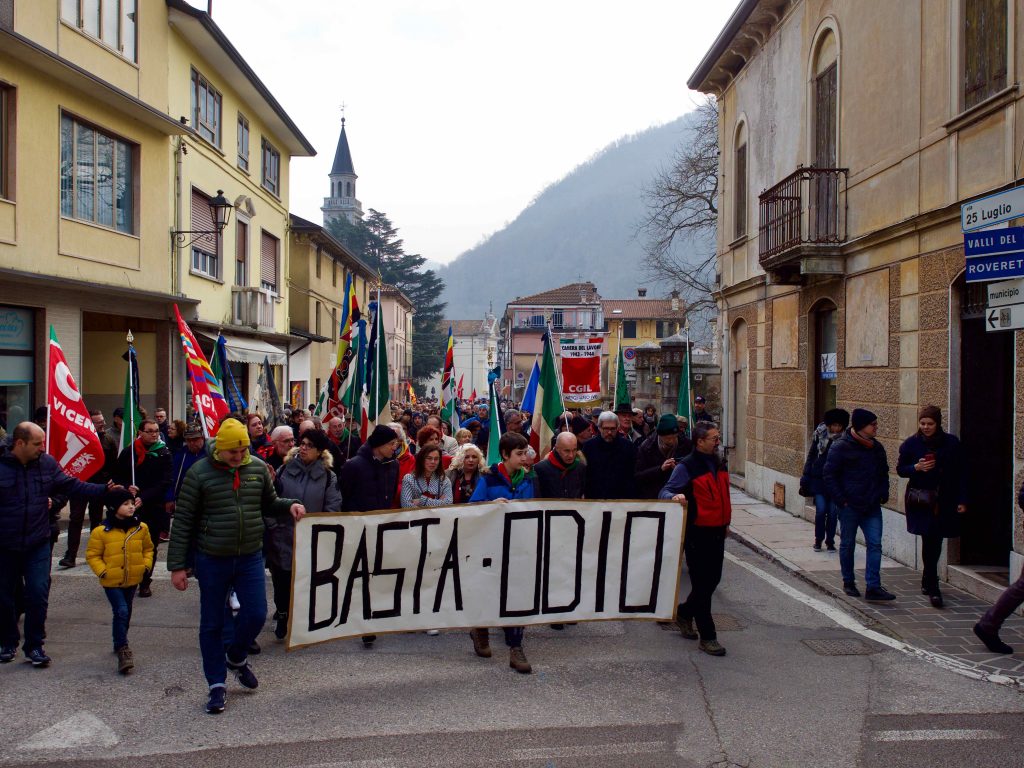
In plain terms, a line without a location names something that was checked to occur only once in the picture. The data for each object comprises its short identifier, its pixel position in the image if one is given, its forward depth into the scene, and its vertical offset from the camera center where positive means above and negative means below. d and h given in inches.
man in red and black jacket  265.7 -39.5
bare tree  1207.6 +258.9
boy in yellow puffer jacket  241.1 -49.2
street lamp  709.1 +134.3
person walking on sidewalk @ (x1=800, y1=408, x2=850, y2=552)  431.5 -51.5
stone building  364.5 +81.3
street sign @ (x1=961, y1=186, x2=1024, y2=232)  254.4 +52.7
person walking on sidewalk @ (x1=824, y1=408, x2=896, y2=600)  336.8 -39.5
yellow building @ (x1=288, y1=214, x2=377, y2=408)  1200.8 +121.1
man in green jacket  215.3 -39.6
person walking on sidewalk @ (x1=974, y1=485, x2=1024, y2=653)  257.4 -70.0
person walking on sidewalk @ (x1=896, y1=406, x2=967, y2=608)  323.3 -39.1
